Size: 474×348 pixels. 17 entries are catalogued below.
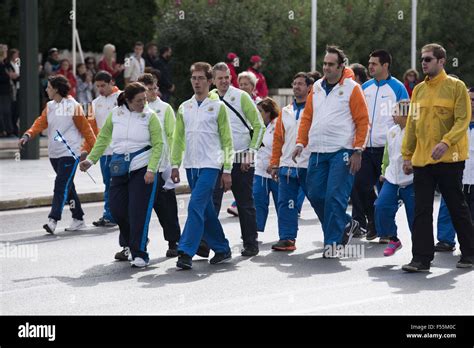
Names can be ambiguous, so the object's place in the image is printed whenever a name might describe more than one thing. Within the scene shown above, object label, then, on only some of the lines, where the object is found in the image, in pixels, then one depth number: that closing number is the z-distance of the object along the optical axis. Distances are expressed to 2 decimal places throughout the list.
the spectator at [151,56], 25.53
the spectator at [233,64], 23.31
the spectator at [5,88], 23.56
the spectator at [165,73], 25.48
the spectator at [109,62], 24.83
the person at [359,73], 14.27
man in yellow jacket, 10.58
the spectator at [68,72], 23.88
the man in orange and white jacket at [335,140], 11.48
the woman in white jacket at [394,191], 11.98
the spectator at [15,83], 23.97
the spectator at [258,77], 23.91
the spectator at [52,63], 24.67
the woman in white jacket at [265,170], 13.13
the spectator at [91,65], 25.91
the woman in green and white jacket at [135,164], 11.12
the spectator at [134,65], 25.05
